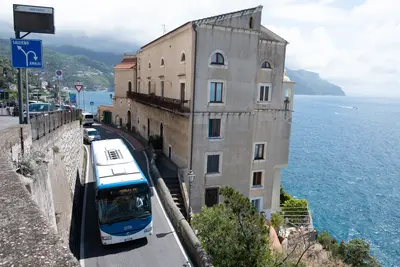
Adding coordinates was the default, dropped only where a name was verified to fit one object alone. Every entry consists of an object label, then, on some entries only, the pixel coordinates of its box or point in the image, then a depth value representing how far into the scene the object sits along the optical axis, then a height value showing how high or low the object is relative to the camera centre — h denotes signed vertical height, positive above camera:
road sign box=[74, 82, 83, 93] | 26.17 +0.10
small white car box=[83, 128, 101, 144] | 32.97 -5.37
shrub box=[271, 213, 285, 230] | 25.86 -11.06
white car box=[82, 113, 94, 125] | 44.21 -4.70
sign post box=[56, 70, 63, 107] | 24.77 +1.04
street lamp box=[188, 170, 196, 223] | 16.84 -4.83
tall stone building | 22.97 -0.94
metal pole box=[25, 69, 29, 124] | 11.45 -0.77
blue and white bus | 12.51 -4.98
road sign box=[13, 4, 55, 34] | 11.20 +2.60
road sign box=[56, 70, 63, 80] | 24.77 +1.04
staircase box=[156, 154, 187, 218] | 21.47 -6.78
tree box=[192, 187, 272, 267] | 10.41 -5.37
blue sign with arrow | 10.72 +1.19
